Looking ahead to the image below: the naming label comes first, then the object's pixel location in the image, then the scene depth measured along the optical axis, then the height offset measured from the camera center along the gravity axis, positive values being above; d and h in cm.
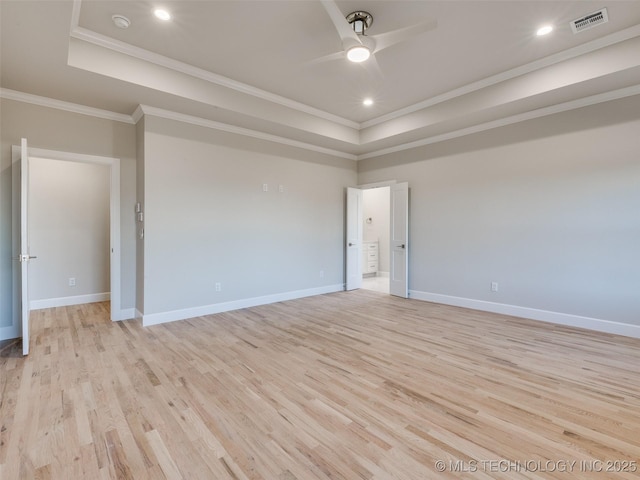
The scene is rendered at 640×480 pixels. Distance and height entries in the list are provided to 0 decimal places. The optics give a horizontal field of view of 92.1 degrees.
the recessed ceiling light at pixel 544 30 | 297 +204
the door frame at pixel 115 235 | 419 +4
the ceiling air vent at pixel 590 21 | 279 +203
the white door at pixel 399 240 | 568 -3
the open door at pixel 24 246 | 305 -9
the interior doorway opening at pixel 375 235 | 841 +10
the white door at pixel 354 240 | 642 -3
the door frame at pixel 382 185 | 570 +109
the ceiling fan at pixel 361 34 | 232 +164
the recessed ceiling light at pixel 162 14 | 272 +201
